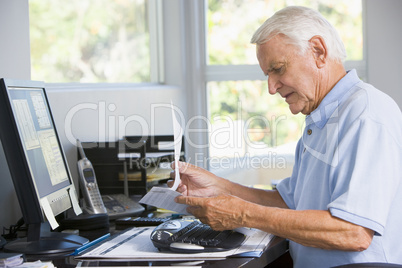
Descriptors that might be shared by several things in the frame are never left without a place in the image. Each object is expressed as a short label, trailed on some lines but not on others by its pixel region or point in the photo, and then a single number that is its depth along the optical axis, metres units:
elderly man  1.79
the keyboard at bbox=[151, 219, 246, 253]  1.86
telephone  2.32
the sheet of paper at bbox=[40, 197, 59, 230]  1.93
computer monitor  1.90
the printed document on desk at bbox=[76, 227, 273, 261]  1.84
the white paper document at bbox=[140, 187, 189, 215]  1.98
